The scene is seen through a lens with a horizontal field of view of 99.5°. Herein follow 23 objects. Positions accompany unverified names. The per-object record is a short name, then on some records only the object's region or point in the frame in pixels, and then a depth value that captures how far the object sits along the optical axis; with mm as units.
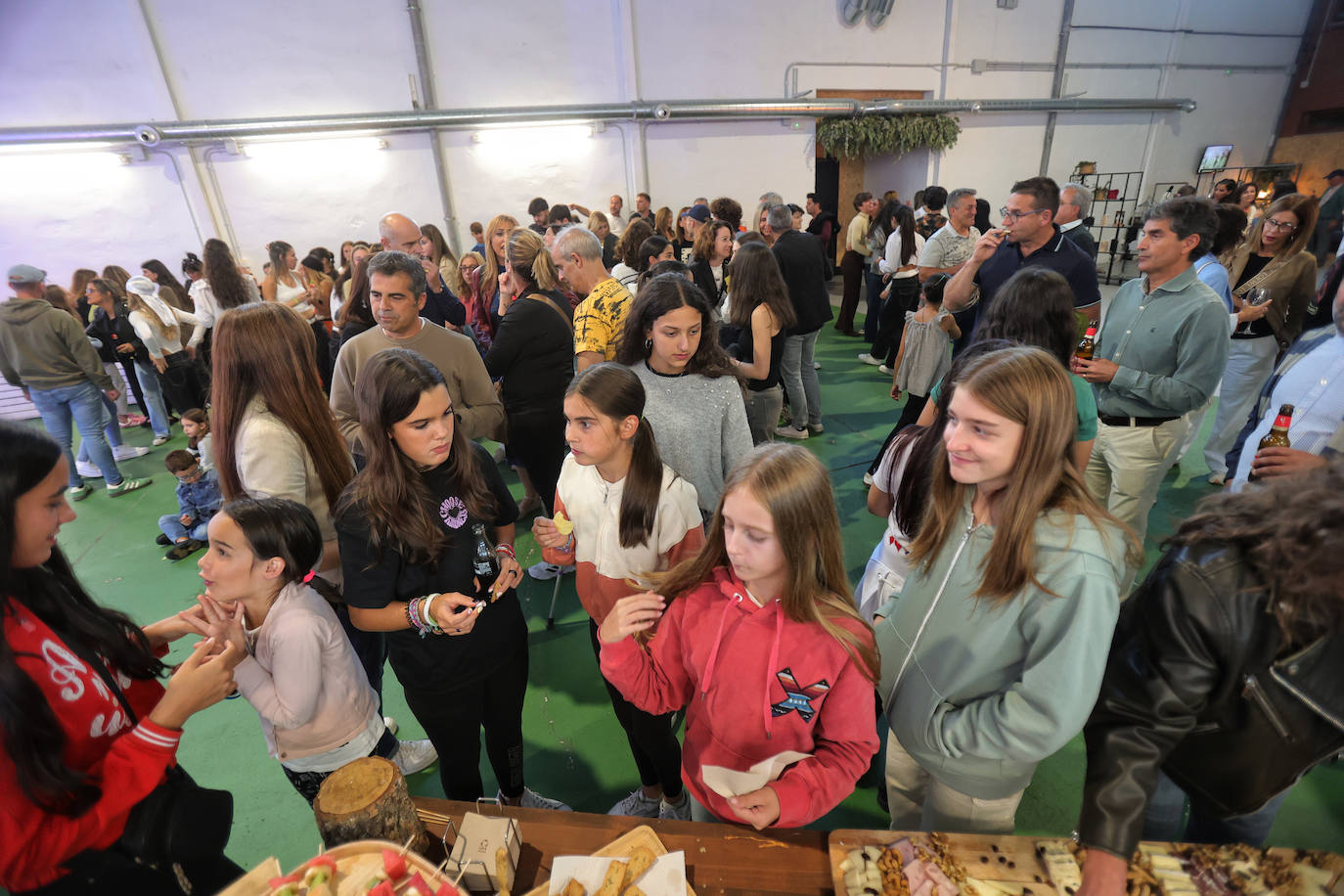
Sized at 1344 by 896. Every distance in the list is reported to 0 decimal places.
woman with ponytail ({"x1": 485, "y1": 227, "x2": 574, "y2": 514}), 3010
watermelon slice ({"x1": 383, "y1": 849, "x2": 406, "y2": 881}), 988
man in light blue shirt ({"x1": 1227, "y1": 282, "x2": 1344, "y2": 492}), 1837
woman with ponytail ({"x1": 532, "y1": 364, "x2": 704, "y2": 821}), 1674
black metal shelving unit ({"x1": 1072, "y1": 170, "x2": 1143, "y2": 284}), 11523
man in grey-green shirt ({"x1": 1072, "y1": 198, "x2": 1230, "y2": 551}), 2434
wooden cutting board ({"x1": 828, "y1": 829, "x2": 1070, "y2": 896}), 1159
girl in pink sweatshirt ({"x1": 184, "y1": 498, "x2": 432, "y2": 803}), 1441
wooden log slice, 1043
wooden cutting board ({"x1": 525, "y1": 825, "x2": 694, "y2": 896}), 1177
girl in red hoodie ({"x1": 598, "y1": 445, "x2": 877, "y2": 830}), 1214
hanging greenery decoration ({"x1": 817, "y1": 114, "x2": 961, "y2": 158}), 9828
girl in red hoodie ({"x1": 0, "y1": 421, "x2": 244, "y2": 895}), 969
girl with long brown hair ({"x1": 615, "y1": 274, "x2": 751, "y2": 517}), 2062
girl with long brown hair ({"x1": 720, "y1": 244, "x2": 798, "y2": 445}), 3623
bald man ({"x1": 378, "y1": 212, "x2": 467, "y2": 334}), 3877
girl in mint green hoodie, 1164
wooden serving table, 1195
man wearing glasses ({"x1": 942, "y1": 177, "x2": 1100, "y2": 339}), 3119
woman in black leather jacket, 889
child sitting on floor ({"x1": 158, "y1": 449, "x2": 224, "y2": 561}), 3961
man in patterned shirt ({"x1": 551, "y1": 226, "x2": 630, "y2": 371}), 2740
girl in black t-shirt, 1519
